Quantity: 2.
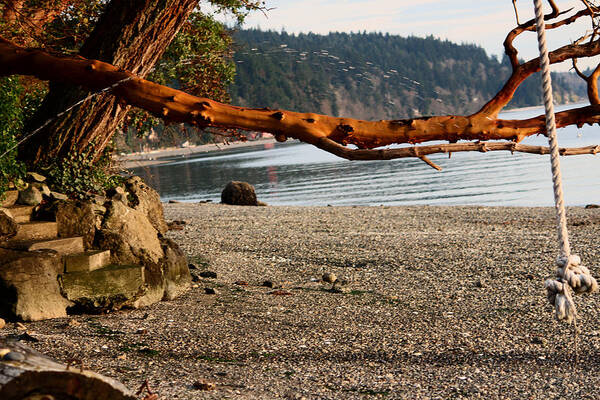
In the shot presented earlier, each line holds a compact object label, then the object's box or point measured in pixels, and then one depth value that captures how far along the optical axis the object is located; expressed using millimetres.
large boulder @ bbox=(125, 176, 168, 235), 9891
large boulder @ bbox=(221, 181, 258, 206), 30078
